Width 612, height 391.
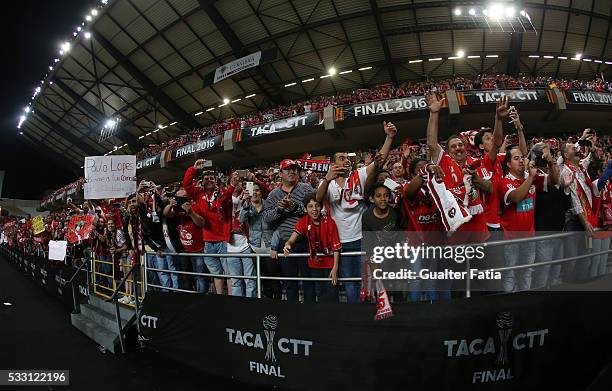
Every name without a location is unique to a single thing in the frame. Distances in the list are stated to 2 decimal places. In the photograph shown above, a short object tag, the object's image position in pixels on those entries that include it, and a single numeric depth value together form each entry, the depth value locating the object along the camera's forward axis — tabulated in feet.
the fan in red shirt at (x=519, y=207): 9.95
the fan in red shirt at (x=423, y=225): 9.91
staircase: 16.62
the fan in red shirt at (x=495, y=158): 10.07
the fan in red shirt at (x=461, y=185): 9.33
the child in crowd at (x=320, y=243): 11.15
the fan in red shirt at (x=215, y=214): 15.30
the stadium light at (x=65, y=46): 64.64
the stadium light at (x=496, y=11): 45.74
